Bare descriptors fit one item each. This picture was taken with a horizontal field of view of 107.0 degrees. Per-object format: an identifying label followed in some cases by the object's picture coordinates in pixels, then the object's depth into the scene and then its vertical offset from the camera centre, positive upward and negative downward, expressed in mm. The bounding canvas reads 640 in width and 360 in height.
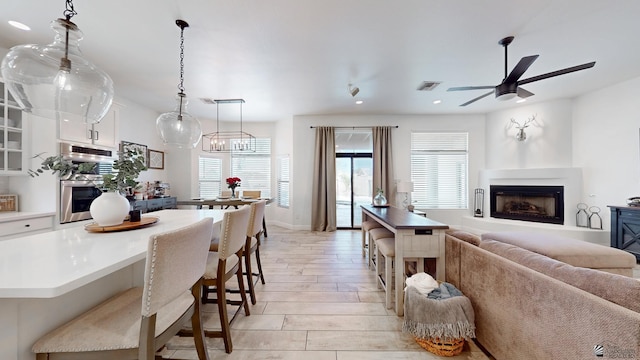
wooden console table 2092 -553
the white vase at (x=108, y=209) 1685 -206
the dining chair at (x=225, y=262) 1674 -608
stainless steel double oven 2973 -112
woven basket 1657 -1166
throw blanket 1626 -950
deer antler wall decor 4884 +1101
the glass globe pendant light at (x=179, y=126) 2578 +602
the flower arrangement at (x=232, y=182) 5000 -23
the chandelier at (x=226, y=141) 4785 +950
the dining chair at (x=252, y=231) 2258 -491
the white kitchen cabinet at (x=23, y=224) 2385 -475
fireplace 4664 -449
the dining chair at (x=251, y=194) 5752 -319
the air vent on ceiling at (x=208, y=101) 4527 +1570
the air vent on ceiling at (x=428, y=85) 3781 +1585
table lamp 5023 -121
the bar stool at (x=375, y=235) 2772 -641
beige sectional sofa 929 -605
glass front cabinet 2636 +502
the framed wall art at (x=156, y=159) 5156 +488
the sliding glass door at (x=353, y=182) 5859 -21
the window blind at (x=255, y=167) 6398 +379
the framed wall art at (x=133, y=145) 4422 +688
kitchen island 869 -365
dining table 4527 -407
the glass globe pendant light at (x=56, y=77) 1331 +611
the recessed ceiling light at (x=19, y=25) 2294 +1536
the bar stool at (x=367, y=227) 3356 -664
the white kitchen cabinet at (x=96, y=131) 3018 +680
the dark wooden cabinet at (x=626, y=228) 3484 -710
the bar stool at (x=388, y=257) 2269 -733
